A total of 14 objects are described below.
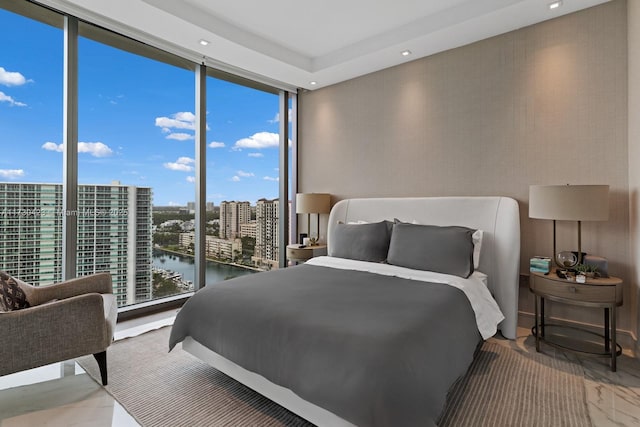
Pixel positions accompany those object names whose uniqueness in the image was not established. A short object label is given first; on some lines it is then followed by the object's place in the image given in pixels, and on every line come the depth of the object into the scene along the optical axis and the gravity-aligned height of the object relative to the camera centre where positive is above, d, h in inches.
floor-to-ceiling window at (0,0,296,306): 115.3 +21.1
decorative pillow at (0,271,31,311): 82.7 -22.5
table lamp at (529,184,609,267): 95.4 +3.2
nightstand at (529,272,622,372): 91.2 -24.2
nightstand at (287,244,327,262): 167.0 -21.0
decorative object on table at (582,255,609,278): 100.0 -15.3
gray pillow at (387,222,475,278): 108.5 -12.6
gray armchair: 73.2 -29.5
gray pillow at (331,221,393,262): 130.9 -12.0
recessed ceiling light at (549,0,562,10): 105.5 +67.7
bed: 57.2 -23.9
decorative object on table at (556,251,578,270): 102.8 -14.5
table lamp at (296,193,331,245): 173.5 +4.5
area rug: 72.5 -45.3
